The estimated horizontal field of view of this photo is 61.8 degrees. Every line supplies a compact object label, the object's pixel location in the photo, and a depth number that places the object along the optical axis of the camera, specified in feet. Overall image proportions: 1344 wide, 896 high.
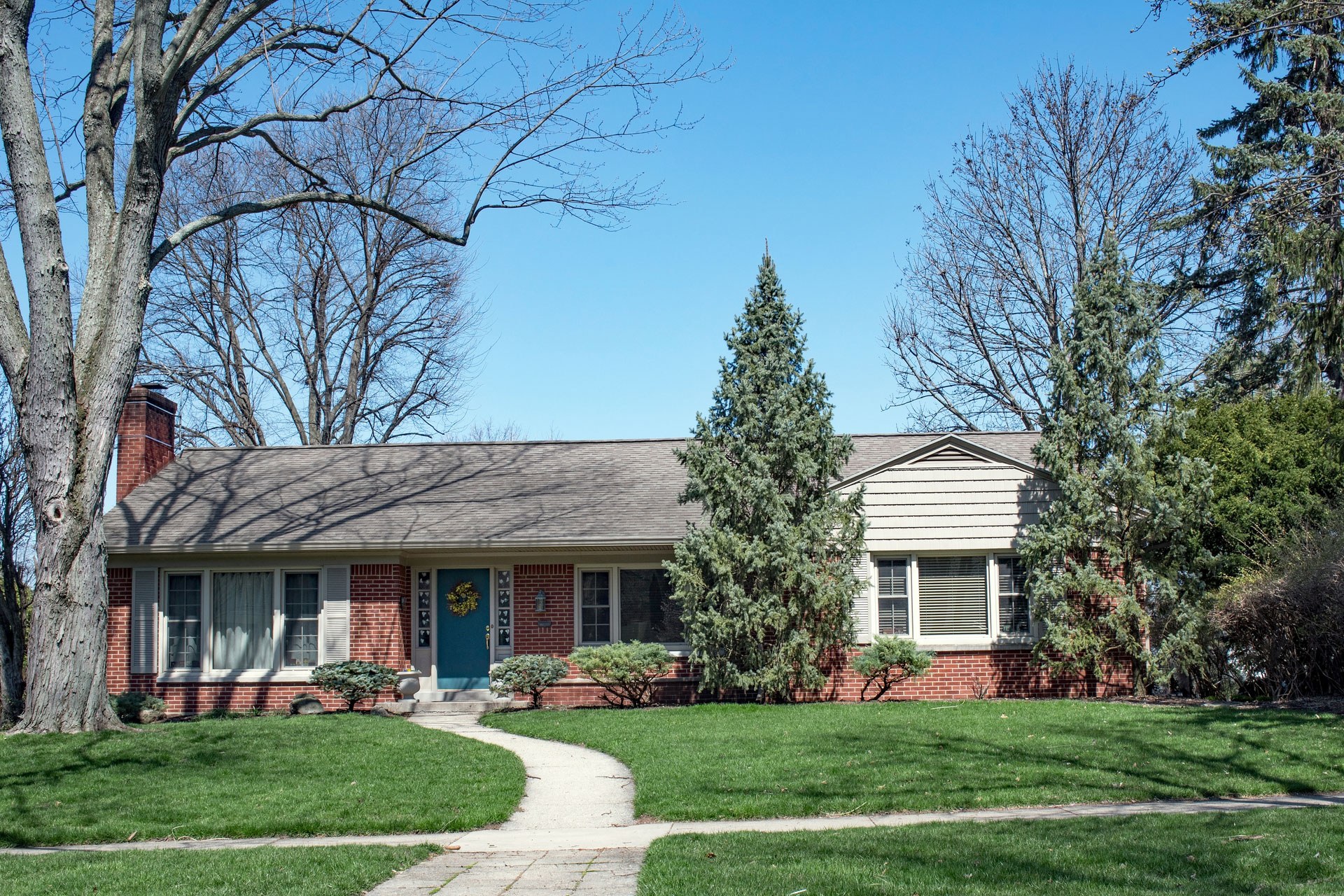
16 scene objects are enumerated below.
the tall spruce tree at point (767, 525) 50.16
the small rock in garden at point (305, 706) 54.03
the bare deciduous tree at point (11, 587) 53.88
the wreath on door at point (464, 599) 59.16
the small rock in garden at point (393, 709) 53.57
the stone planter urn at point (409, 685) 56.34
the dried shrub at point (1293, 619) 44.73
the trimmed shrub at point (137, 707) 51.39
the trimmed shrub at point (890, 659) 52.03
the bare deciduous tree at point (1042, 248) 85.25
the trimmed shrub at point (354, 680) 53.52
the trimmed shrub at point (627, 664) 51.62
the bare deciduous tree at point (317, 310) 98.58
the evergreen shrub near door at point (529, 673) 53.47
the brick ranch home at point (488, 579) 55.26
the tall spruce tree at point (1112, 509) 51.21
